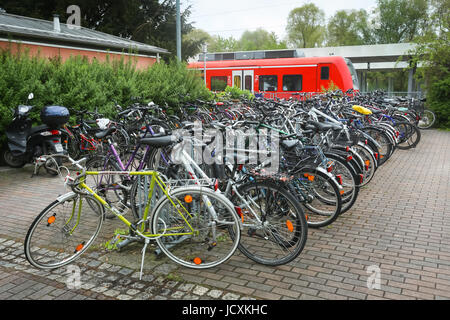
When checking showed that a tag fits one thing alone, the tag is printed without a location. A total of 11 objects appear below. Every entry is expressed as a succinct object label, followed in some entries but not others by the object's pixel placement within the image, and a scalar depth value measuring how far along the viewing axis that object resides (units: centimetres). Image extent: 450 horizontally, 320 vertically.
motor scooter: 727
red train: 1838
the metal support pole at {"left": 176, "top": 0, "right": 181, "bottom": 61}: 1617
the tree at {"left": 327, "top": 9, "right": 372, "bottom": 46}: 5263
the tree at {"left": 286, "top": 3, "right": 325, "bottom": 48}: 5297
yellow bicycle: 369
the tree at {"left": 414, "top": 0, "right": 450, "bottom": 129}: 1489
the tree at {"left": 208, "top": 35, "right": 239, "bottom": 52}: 6235
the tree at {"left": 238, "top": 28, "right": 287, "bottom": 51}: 5884
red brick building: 1138
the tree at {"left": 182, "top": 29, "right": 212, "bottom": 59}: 2622
